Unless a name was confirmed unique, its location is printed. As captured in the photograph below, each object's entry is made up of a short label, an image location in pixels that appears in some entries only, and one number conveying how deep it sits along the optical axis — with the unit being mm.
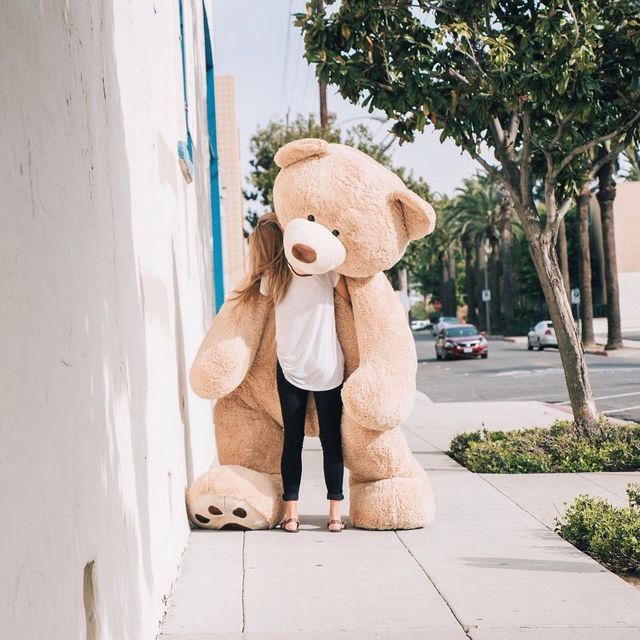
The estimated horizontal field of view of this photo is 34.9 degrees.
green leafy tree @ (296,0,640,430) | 8805
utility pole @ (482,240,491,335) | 66250
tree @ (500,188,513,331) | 58062
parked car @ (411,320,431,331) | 100519
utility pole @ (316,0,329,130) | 28375
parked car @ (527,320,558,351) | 39438
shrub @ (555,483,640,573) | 5090
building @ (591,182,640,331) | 57156
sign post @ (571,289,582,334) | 41438
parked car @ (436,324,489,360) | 34875
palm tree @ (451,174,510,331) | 63688
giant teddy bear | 5738
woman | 5895
